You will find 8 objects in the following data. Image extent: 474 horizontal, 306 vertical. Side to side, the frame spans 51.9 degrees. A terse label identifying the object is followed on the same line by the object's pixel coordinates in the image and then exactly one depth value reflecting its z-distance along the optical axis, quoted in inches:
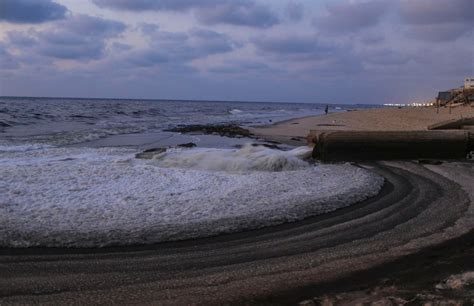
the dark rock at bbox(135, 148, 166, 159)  559.1
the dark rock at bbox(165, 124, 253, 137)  998.1
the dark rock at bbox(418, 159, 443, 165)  491.8
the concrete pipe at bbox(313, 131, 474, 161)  527.8
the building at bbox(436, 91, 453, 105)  3000.7
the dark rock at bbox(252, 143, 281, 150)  706.2
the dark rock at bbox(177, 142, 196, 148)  698.8
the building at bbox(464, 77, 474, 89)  4077.8
